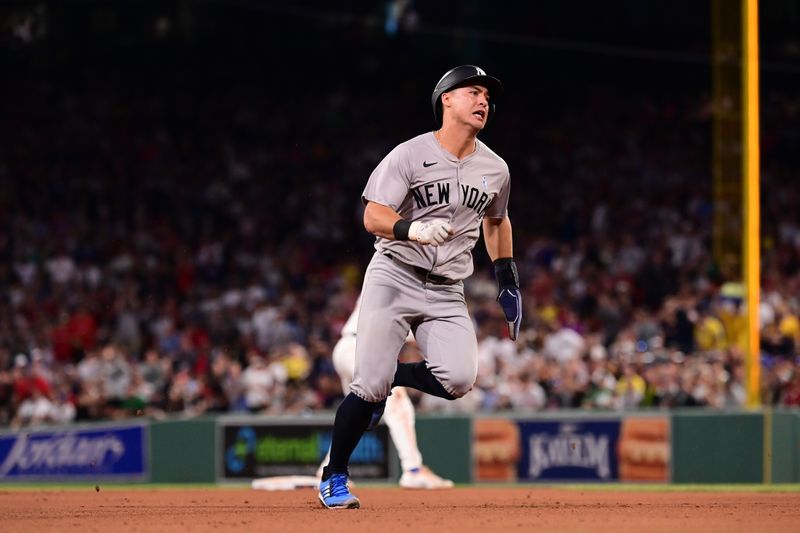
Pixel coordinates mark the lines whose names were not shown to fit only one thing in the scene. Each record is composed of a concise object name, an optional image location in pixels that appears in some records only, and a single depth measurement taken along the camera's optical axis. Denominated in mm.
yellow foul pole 29687
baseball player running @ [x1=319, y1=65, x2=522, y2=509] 14234
